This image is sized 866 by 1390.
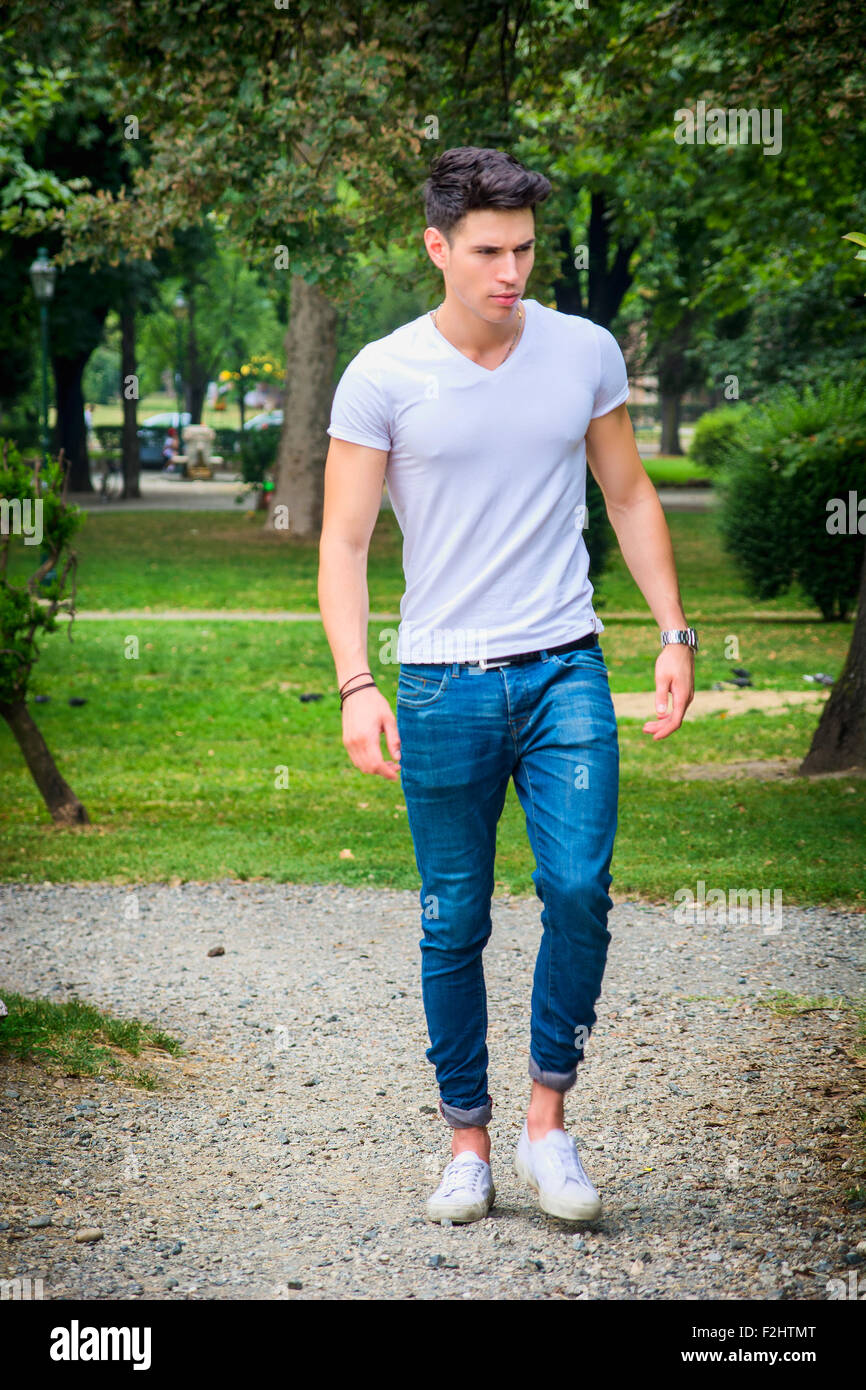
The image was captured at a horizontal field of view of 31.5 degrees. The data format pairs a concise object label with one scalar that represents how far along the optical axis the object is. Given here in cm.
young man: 304
